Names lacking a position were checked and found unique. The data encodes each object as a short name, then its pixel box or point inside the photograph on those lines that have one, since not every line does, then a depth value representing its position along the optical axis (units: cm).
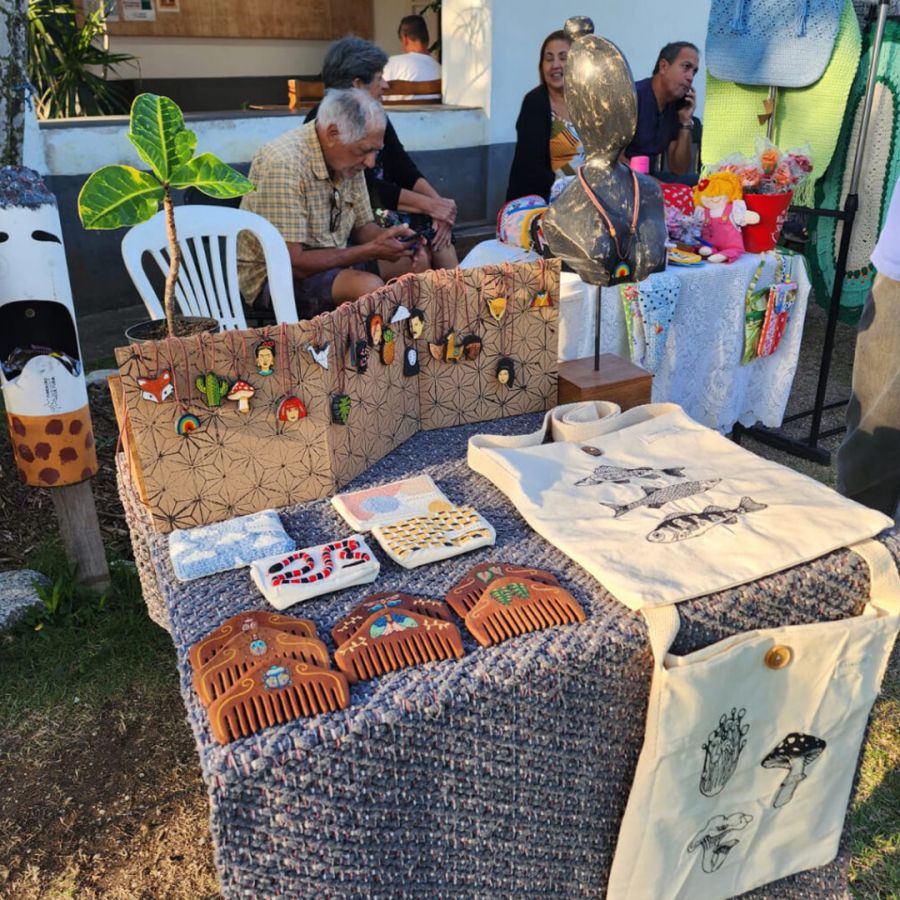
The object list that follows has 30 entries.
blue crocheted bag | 291
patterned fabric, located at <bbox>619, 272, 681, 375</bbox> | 246
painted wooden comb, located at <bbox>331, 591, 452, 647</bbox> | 98
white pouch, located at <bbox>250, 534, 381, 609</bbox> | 104
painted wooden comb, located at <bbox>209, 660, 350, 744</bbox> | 85
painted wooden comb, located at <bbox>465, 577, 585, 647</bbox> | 99
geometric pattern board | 118
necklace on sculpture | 145
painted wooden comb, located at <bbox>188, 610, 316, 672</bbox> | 94
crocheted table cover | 85
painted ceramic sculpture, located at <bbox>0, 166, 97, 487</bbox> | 177
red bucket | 265
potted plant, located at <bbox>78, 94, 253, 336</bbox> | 123
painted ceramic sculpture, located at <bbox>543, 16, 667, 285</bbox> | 134
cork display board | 679
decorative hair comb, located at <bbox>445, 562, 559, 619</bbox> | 103
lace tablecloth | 256
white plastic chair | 244
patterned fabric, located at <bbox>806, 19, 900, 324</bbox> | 289
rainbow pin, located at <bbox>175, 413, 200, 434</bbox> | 119
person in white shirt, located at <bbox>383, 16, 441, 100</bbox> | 526
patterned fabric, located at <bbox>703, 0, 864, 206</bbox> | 293
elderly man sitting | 252
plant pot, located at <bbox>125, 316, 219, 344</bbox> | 133
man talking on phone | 363
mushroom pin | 120
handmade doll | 263
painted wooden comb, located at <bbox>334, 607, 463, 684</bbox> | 93
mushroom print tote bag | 102
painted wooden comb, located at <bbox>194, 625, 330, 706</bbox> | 89
